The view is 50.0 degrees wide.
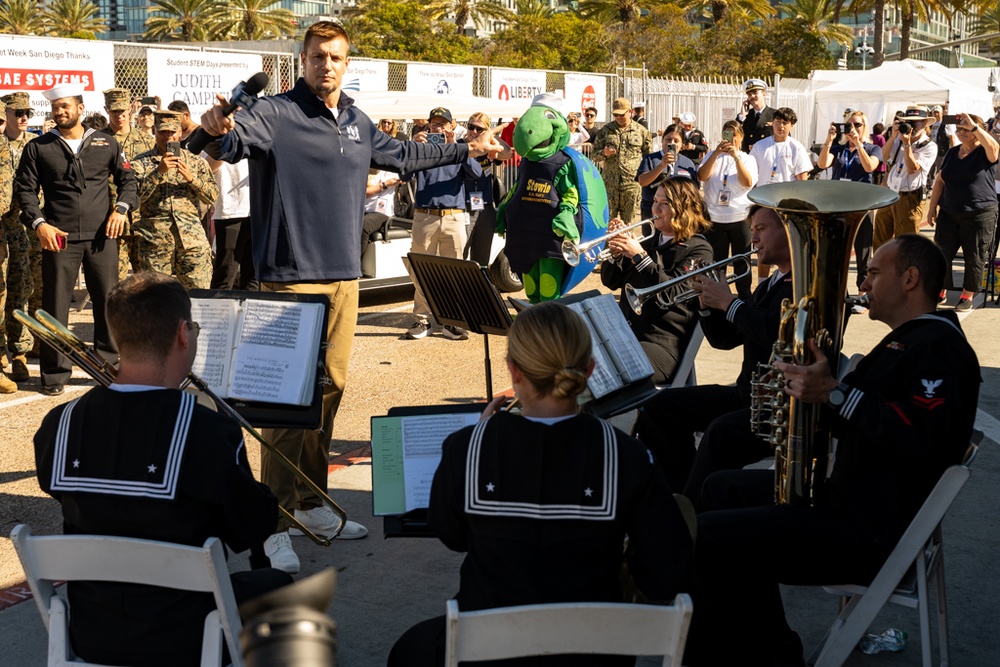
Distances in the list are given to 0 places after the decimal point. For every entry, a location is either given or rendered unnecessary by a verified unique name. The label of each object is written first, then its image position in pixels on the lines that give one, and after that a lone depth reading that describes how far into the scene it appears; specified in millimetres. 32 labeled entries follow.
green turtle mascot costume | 7156
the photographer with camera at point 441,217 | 9039
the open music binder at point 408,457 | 3307
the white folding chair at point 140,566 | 2459
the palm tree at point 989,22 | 70069
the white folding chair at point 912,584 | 3047
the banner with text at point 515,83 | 18516
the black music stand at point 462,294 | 4680
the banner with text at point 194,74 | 12877
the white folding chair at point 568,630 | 2227
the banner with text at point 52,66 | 11766
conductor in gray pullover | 4398
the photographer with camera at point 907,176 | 11172
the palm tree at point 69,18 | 58562
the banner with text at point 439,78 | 17219
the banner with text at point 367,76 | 14953
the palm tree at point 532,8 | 62625
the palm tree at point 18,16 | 52188
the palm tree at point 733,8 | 46438
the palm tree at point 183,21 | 55478
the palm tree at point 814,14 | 52438
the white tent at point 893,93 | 22281
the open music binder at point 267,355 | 3891
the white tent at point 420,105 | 10942
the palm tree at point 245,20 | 57312
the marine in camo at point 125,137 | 8336
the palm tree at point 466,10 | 55688
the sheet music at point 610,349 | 3822
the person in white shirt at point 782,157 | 10258
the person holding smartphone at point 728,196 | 9719
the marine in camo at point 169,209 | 7691
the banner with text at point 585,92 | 20203
